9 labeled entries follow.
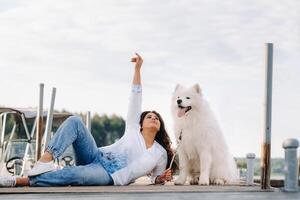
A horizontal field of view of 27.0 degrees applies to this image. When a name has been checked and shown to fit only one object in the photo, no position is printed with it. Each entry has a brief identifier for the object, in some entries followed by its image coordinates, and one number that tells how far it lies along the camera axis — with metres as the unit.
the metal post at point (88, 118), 13.86
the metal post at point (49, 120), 11.13
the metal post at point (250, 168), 6.70
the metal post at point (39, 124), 11.52
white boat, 12.29
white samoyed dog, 7.11
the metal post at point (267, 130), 5.18
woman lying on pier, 5.77
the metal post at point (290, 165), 5.05
